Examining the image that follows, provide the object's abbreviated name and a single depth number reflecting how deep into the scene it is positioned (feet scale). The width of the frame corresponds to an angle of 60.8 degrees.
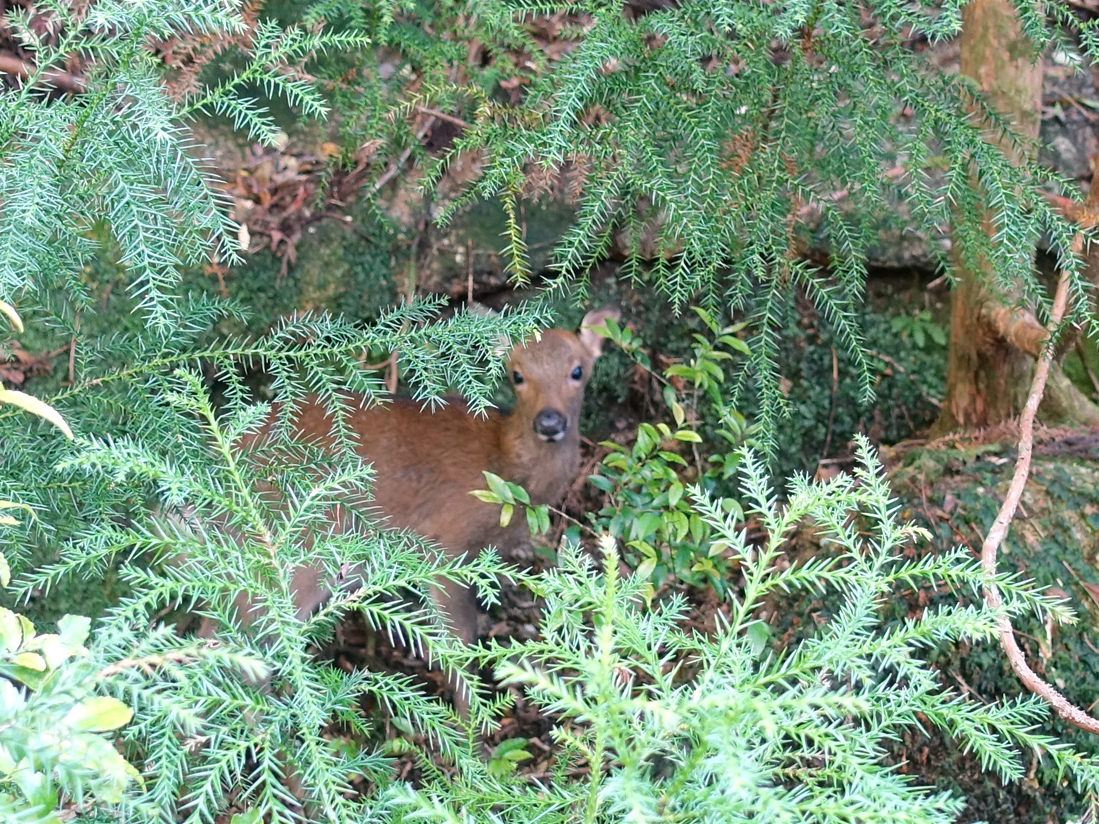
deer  14.76
